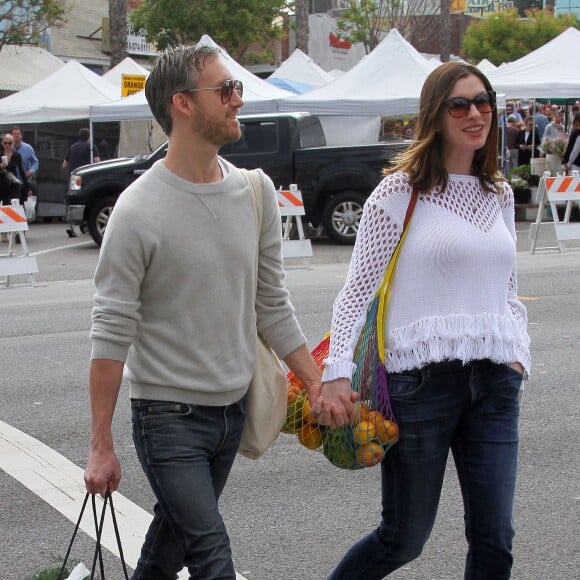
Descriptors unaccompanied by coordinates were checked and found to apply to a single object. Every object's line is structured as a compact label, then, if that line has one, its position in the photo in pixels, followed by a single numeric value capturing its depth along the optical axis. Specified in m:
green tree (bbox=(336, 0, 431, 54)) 49.19
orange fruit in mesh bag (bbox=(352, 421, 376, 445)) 3.32
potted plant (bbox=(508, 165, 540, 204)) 21.61
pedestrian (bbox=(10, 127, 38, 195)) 22.36
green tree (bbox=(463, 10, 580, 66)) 65.75
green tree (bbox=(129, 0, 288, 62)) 39.53
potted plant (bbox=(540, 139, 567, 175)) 22.05
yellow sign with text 24.44
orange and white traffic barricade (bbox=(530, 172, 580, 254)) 15.80
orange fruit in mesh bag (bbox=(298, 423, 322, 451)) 3.47
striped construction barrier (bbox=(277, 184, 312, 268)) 14.98
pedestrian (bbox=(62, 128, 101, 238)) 23.16
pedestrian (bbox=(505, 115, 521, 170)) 26.80
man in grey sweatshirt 3.04
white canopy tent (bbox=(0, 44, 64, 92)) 32.16
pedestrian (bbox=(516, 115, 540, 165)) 26.64
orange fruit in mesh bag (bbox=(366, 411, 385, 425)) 3.34
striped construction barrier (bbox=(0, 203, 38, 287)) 14.32
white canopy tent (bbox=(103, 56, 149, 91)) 27.91
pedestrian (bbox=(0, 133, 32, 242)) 20.28
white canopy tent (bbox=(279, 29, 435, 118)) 20.75
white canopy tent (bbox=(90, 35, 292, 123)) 21.22
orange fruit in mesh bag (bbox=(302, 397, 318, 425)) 3.45
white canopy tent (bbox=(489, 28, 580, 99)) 22.88
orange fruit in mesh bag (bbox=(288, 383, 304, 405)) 3.50
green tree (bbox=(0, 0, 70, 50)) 29.52
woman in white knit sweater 3.36
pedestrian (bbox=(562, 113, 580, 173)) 19.77
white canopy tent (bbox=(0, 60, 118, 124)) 23.56
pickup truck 17.98
